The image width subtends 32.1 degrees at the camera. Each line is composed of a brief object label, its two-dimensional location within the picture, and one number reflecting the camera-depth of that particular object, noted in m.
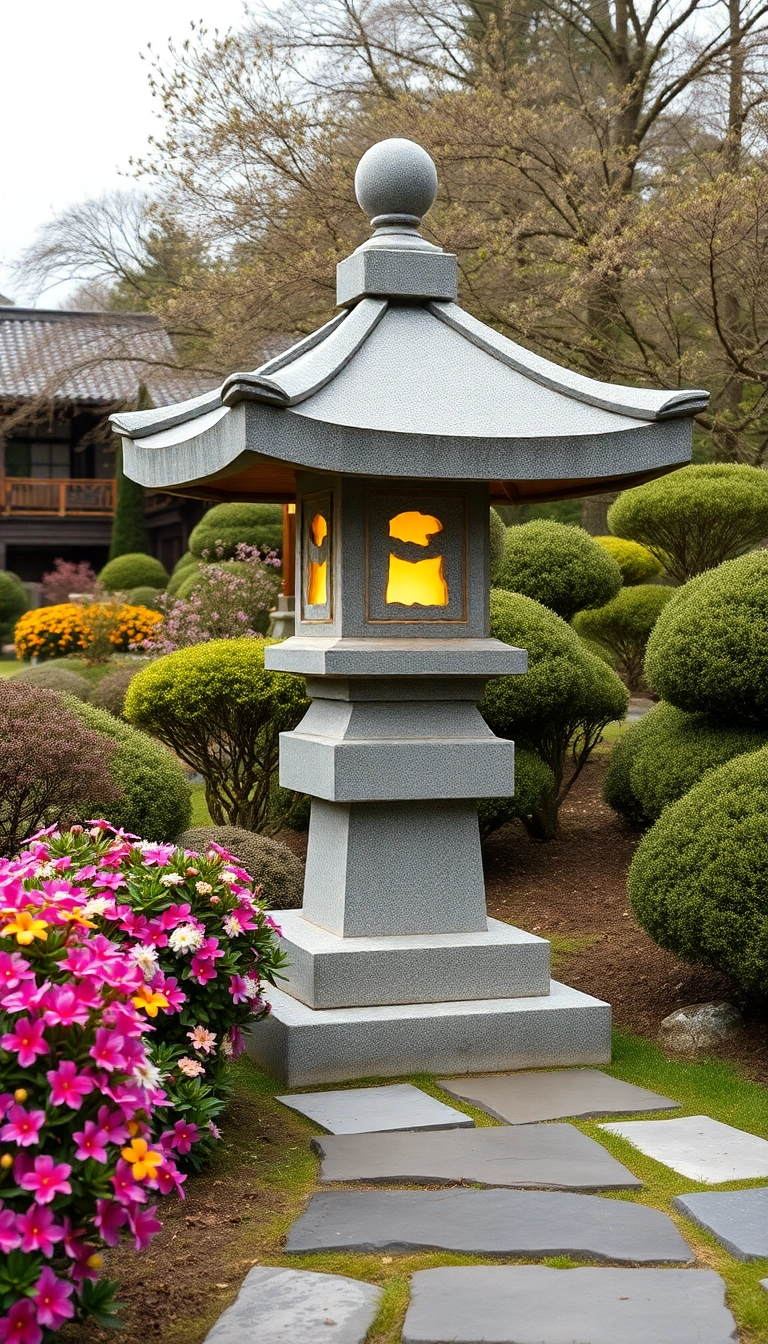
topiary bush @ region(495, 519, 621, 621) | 9.35
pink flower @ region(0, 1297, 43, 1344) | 2.35
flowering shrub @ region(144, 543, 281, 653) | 13.73
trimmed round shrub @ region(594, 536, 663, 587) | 15.09
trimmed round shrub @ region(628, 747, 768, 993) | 4.63
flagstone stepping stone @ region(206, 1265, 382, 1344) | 2.73
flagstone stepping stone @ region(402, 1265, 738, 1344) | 2.72
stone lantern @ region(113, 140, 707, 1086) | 4.52
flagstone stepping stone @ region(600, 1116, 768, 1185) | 3.70
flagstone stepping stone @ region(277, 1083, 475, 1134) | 4.04
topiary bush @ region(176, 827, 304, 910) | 6.45
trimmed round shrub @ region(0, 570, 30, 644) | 25.70
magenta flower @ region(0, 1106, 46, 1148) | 2.44
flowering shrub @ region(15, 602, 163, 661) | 18.25
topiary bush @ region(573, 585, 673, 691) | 13.44
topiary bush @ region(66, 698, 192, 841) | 6.36
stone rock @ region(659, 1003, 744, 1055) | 4.93
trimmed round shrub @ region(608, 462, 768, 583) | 12.38
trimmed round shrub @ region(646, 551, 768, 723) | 5.87
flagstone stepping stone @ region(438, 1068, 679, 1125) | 4.19
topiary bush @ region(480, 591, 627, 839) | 7.81
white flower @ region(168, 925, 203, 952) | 3.60
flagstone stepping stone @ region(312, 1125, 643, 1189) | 3.59
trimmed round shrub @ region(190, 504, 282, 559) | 20.12
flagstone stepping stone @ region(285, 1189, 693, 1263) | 3.15
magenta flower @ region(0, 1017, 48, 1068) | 2.51
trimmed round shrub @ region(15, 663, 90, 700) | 12.67
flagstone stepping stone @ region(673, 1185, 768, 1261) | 3.16
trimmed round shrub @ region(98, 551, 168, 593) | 24.91
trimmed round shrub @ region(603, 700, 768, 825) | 6.41
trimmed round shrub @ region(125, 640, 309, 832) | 7.55
